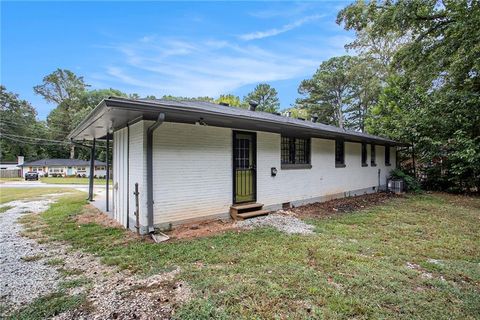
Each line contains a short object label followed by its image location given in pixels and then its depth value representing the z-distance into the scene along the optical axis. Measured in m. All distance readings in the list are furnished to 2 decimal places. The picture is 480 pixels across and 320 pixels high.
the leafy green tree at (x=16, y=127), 39.31
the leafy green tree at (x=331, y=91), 26.99
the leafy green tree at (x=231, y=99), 26.21
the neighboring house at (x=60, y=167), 36.53
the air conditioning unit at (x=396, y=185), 11.72
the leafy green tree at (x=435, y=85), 8.55
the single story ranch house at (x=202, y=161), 4.96
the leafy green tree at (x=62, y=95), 37.97
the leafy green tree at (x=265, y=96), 34.88
